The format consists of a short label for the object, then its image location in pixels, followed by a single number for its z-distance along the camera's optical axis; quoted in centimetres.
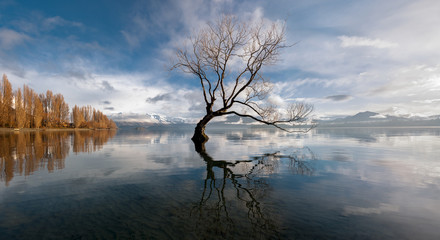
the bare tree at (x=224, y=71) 1933
